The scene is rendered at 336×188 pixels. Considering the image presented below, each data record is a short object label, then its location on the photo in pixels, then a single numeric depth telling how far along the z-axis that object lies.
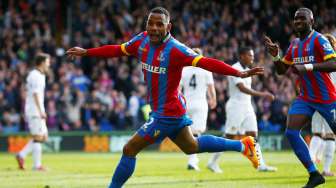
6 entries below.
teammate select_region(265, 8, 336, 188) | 11.23
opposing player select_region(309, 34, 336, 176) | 13.84
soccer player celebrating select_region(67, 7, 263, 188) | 9.79
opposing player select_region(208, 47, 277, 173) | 15.55
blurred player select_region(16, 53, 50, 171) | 16.86
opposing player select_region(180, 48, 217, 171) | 16.62
